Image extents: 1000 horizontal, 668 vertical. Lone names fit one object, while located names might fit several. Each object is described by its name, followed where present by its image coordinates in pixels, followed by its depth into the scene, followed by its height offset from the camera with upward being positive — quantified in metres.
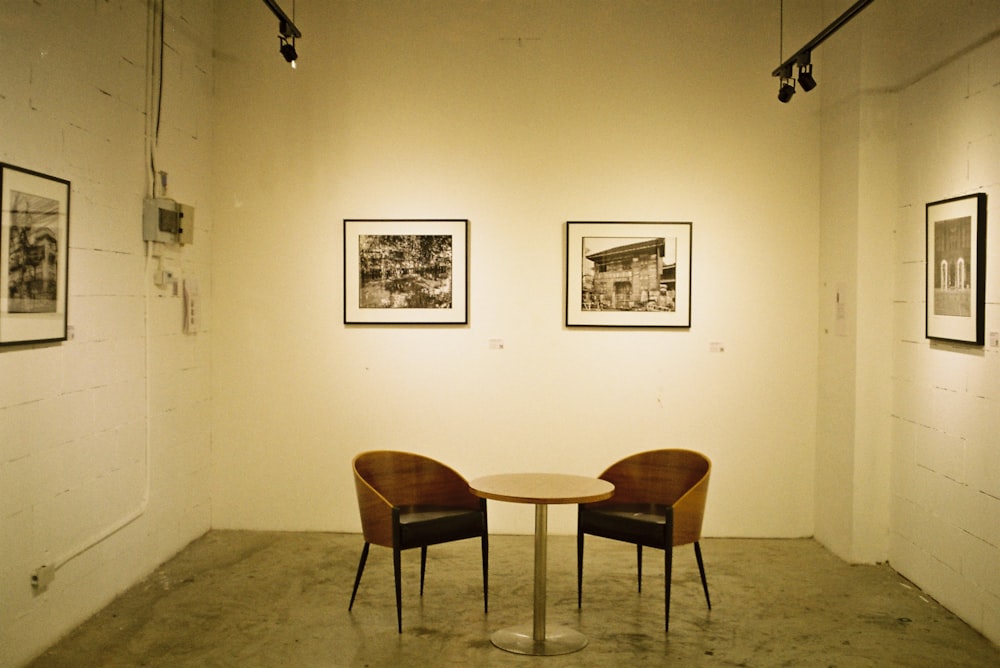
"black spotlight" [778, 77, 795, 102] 4.83 +1.43
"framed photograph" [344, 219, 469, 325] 5.69 +0.45
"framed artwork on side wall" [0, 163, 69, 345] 3.45 +0.32
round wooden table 3.75 -0.95
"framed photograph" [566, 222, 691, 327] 5.64 +0.43
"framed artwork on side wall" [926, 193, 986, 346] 4.05 +0.37
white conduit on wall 4.77 +1.34
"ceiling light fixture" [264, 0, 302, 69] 4.61 +1.71
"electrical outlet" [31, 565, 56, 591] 3.67 -1.09
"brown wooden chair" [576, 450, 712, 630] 4.07 -0.88
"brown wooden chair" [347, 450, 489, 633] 4.04 -0.88
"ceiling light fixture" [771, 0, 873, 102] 4.41 +1.59
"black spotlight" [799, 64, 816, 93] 4.68 +1.44
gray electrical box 4.69 +0.63
